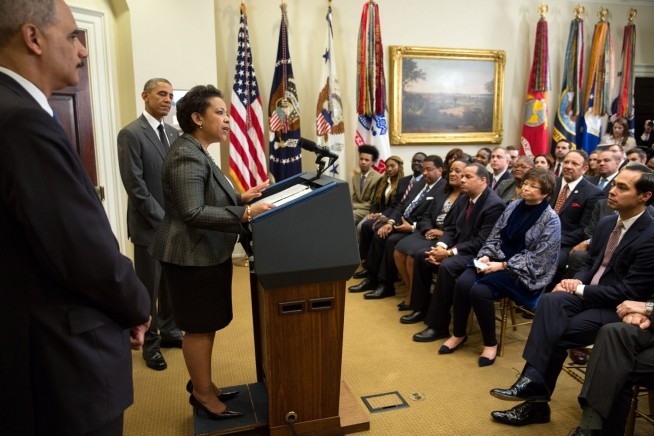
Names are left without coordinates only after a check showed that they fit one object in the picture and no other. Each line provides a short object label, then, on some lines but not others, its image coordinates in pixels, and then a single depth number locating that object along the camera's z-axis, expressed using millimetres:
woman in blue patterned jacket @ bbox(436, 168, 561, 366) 2957
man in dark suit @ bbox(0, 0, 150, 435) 952
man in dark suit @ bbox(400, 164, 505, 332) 3385
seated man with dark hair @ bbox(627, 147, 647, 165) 4566
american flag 5309
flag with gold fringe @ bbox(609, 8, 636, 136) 6539
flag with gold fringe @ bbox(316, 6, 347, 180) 5660
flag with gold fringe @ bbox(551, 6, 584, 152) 6309
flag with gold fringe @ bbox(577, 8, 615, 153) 6371
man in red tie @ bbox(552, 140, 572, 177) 5934
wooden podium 1813
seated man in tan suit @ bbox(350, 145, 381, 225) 5340
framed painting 6160
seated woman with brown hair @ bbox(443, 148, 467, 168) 4668
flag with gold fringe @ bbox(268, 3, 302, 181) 5473
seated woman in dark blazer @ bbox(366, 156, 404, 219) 5188
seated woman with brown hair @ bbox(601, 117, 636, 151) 6082
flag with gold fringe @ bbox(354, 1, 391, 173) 5684
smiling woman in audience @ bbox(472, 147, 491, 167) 5620
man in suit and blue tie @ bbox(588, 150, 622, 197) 4195
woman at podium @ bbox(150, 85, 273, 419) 1841
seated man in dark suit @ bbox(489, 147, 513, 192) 4977
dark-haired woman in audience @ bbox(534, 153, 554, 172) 4793
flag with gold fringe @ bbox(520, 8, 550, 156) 6234
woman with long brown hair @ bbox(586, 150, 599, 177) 4437
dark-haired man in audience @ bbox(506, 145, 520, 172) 5595
